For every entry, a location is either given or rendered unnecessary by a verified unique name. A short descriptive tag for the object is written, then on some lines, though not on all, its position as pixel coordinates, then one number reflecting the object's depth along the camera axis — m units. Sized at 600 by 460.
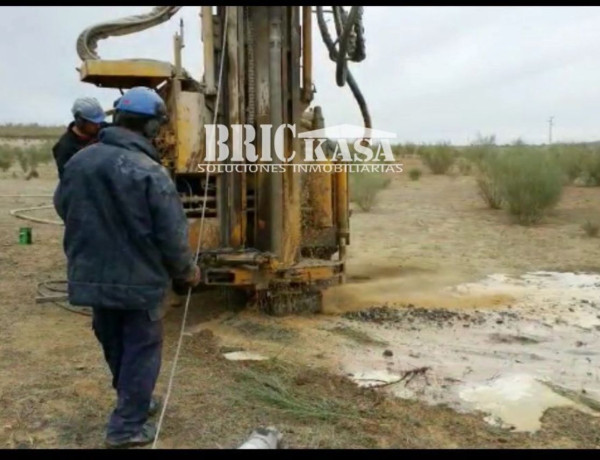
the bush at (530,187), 14.11
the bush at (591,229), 11.95
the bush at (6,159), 31.49
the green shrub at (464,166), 27.94
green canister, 10.84
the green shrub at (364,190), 16.61
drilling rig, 5.97
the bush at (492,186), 16.03
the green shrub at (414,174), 25.53
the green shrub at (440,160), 27.77
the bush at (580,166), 19.86
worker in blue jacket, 3.50
